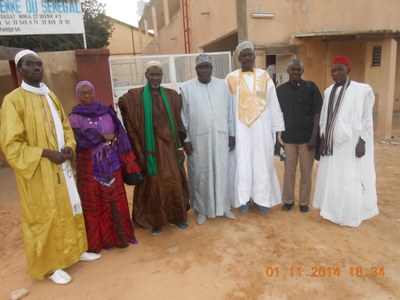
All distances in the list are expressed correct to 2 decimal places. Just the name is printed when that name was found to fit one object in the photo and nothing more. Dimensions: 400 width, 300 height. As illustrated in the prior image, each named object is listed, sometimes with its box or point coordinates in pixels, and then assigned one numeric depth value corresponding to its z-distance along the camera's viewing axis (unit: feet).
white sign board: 20.12
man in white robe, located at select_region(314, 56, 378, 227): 11.04
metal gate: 22.12
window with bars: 32.72
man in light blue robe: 11.70
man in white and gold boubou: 12.30
